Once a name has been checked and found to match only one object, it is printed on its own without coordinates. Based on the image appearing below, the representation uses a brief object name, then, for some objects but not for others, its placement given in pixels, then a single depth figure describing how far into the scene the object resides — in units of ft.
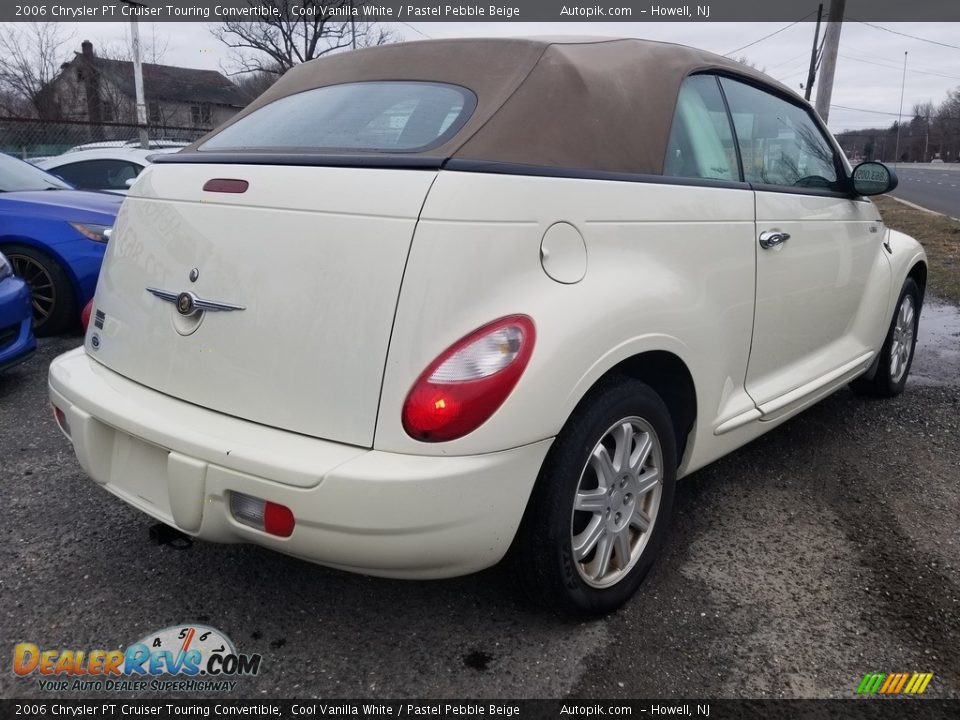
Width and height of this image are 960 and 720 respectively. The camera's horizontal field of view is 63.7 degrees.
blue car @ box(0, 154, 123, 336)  17.16
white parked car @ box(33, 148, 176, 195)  26.55
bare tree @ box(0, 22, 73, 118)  80.89
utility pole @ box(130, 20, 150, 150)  59.11
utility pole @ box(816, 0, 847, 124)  47.52
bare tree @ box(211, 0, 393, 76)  102.63
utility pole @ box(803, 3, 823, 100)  87.28
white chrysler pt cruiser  5.96
